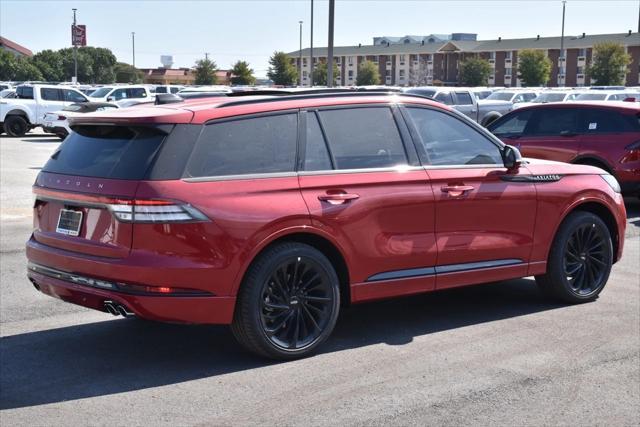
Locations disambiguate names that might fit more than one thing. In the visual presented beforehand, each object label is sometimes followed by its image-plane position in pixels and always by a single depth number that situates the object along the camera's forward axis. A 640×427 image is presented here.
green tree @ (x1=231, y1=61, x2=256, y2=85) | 92.75
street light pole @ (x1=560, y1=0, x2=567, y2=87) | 109.04
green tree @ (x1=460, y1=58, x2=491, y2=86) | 101.88
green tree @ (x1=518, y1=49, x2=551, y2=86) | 94.50
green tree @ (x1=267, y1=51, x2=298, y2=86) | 92.94
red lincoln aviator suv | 5.49
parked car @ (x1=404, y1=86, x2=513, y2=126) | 30.92
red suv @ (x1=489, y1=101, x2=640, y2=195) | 13.83
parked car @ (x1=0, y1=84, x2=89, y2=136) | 32.12
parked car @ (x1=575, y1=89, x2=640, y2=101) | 35.22
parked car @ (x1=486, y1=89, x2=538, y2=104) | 41.84
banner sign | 76.12
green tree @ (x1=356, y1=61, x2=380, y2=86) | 107.12
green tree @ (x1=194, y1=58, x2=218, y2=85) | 96.94
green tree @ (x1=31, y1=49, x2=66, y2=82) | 95.75
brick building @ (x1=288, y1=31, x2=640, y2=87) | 112.94
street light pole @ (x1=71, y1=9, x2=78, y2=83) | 75.75
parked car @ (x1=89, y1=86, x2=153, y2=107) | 37.25
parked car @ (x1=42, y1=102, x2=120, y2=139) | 28.78
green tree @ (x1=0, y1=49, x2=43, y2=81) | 85.69
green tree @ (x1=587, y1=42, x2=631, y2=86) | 82.69
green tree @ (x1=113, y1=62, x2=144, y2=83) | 106.39
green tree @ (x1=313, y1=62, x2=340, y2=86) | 96.78
